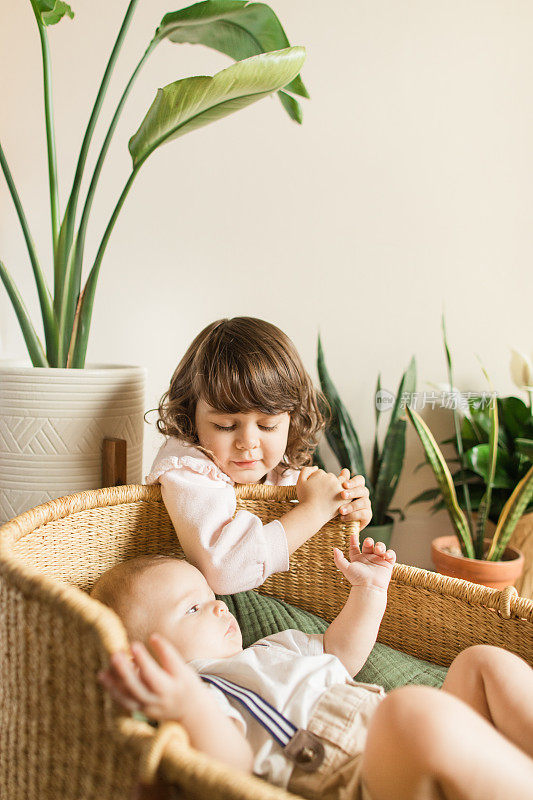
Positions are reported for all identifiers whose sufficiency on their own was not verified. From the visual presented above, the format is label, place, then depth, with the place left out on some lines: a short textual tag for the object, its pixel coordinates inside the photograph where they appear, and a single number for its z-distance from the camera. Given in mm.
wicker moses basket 506
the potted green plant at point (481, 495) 1540
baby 558
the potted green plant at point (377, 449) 1707
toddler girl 998
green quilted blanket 974
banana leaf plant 1092
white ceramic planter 1186
